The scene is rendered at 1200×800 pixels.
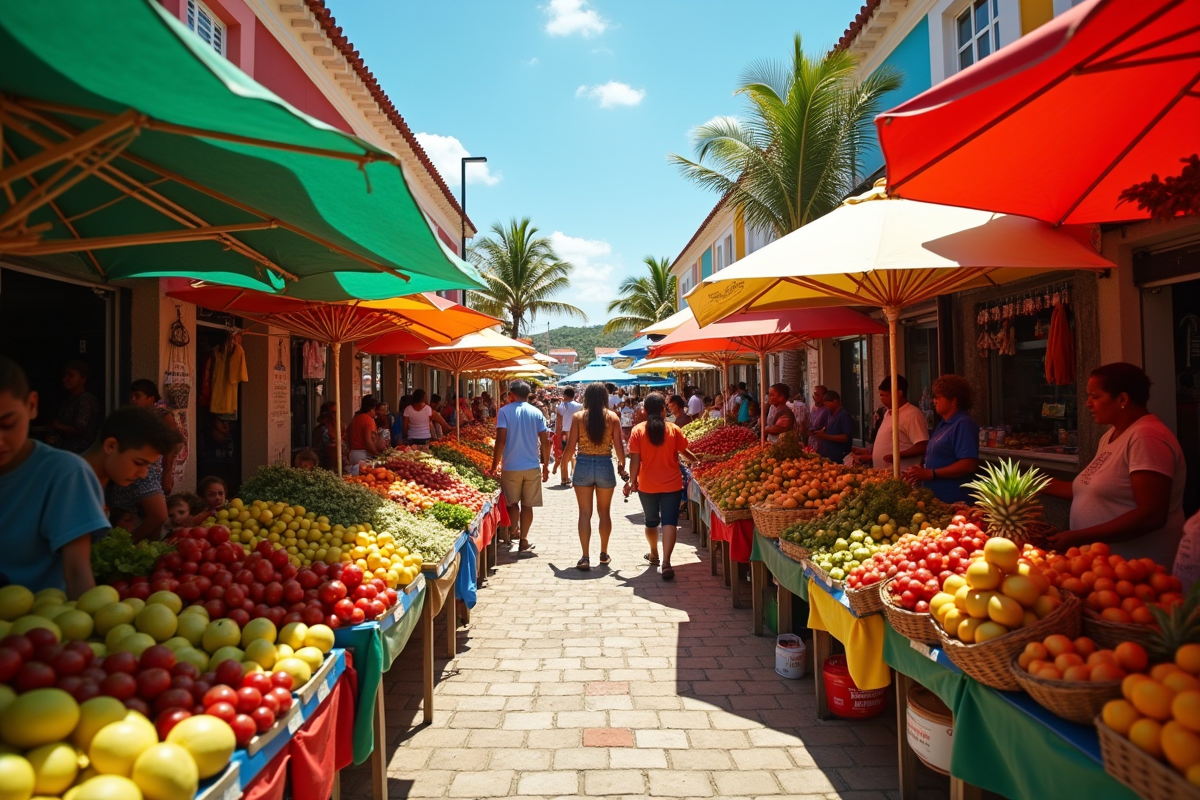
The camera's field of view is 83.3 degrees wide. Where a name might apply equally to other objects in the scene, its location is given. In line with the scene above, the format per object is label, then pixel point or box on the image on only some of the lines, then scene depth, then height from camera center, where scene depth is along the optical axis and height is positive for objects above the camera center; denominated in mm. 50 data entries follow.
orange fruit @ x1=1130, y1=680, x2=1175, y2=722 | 1888 -822
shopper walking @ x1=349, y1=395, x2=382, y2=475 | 9156 -168
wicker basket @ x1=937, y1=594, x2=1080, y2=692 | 2520 -893
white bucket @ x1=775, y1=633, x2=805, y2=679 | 4961 -1779
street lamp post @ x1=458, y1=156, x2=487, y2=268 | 20312 +7683
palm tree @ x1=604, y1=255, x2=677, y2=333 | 36094 +6596
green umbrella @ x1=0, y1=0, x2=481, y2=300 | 1724 +988
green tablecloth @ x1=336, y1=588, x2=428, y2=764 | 3201 -1176
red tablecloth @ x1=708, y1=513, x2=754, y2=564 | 6242 -1129
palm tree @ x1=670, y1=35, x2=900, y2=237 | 11133 +4853
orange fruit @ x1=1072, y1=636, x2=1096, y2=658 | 2379 -836
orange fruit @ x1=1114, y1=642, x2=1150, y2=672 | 2171 -800
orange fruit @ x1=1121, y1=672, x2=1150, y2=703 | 1992 -814
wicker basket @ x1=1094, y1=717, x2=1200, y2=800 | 1696 -967
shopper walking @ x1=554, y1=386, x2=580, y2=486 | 13234 +80
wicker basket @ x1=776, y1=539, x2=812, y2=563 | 4535 -932
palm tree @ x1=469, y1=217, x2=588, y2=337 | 29609 +6811
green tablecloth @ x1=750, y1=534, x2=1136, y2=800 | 2107 -1187
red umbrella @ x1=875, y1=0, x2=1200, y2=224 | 2148 +1251
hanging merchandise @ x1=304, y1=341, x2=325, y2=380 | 11195 +1114
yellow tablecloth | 3650 -1289
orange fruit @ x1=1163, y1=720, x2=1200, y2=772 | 1713 -873
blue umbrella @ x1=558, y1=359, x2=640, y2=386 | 22391 +1615
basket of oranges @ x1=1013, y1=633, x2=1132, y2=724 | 2158 -877
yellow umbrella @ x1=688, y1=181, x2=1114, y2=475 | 3934 +1025
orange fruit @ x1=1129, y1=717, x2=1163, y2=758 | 1840 -901
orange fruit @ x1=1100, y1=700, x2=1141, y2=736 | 1959 -894
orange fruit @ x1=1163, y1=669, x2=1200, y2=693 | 1874 -765
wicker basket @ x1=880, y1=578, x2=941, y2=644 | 3061 -977
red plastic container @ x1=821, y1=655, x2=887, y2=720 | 4211 -1768
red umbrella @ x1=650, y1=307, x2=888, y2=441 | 7727 +1048
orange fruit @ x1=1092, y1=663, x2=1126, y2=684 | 2162 -846
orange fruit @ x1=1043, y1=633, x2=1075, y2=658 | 2383 -830
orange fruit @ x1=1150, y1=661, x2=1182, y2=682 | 1974 -769
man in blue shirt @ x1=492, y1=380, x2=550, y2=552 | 8164 -275
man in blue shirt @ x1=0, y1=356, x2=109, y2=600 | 2473 -292
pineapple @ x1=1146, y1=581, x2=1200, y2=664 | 2123 -696
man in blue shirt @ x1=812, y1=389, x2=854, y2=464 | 9344 -226
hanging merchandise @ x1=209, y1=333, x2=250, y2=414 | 8250 +687
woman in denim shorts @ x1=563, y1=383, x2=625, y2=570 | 7961 -398
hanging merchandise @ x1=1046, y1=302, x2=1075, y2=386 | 6938 +652
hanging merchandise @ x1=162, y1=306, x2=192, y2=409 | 6953 +649
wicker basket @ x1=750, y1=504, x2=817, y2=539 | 5230 -794
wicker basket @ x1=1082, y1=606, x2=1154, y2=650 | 2377 -810
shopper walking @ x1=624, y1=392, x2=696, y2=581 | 7711 -542
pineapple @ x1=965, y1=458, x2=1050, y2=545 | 3473 -490
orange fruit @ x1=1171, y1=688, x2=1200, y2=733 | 1759 -794
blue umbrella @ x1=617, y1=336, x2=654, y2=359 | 15773 +1641
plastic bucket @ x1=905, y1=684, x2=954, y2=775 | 3131 -1503
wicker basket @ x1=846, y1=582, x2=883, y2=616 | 3562 -983
